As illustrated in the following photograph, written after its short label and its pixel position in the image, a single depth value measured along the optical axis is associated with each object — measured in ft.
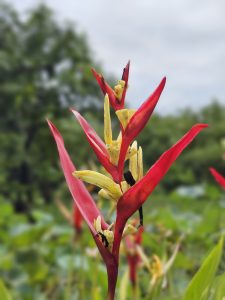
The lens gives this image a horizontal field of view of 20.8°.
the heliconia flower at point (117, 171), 1.88
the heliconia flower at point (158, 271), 3.05
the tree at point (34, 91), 60.08
